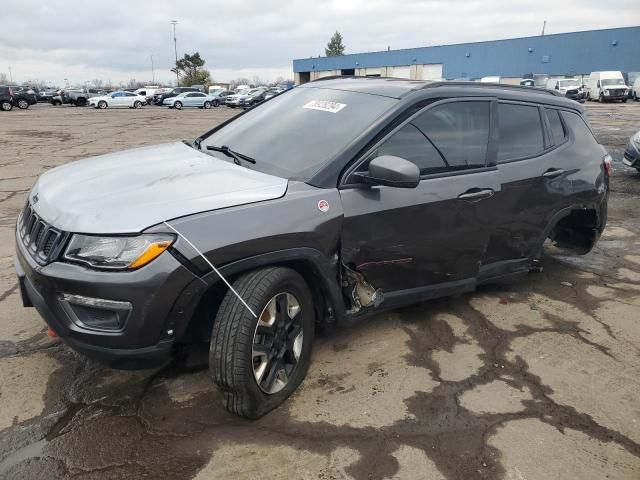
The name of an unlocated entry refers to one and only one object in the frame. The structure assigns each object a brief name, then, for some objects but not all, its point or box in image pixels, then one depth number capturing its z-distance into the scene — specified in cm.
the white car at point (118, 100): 4062
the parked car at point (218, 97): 4400
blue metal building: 4734
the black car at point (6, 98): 3269
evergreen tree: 10756
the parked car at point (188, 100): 4112
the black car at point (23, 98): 3491
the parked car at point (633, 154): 877
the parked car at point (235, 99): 4259
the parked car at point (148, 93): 4750
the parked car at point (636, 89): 3861
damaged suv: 237
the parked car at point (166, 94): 4534
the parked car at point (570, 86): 3871
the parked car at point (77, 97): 4400
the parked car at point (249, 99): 4203
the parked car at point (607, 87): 3622
